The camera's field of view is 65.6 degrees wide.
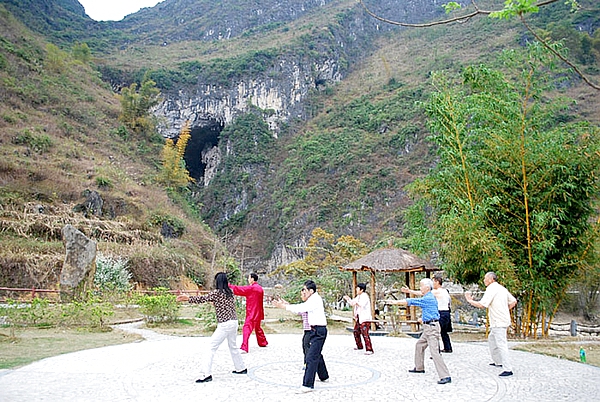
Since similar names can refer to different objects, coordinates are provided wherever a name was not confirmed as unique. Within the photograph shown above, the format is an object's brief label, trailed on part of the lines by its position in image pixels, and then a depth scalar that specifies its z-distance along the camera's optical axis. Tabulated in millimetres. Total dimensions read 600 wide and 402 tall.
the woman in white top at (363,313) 7977
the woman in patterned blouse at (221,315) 5688
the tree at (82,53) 57438
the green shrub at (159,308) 13000
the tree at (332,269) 14461
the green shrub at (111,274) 17766
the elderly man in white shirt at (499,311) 6270
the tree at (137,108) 43594
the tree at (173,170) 36875
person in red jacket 8109
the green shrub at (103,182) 27812
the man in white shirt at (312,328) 5230
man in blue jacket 5715
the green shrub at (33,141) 28984
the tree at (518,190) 10180
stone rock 14609
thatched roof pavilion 11898
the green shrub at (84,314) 11602
